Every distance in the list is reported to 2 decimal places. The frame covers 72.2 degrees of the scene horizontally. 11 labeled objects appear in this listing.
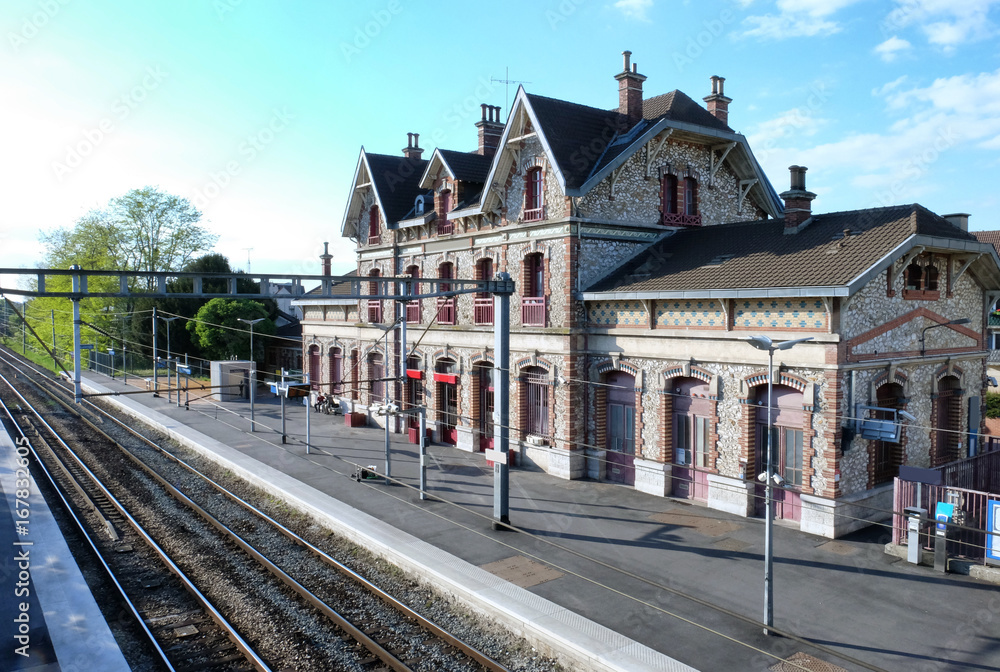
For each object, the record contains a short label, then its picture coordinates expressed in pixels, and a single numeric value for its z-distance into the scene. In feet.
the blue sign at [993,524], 43.34
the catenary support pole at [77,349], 59.35
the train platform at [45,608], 35.22
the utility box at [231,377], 132.57
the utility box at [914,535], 46.19
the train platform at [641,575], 34.96
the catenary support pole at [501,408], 53.26
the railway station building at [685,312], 52.90
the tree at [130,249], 175.52
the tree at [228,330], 154.20
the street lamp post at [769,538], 35.99
